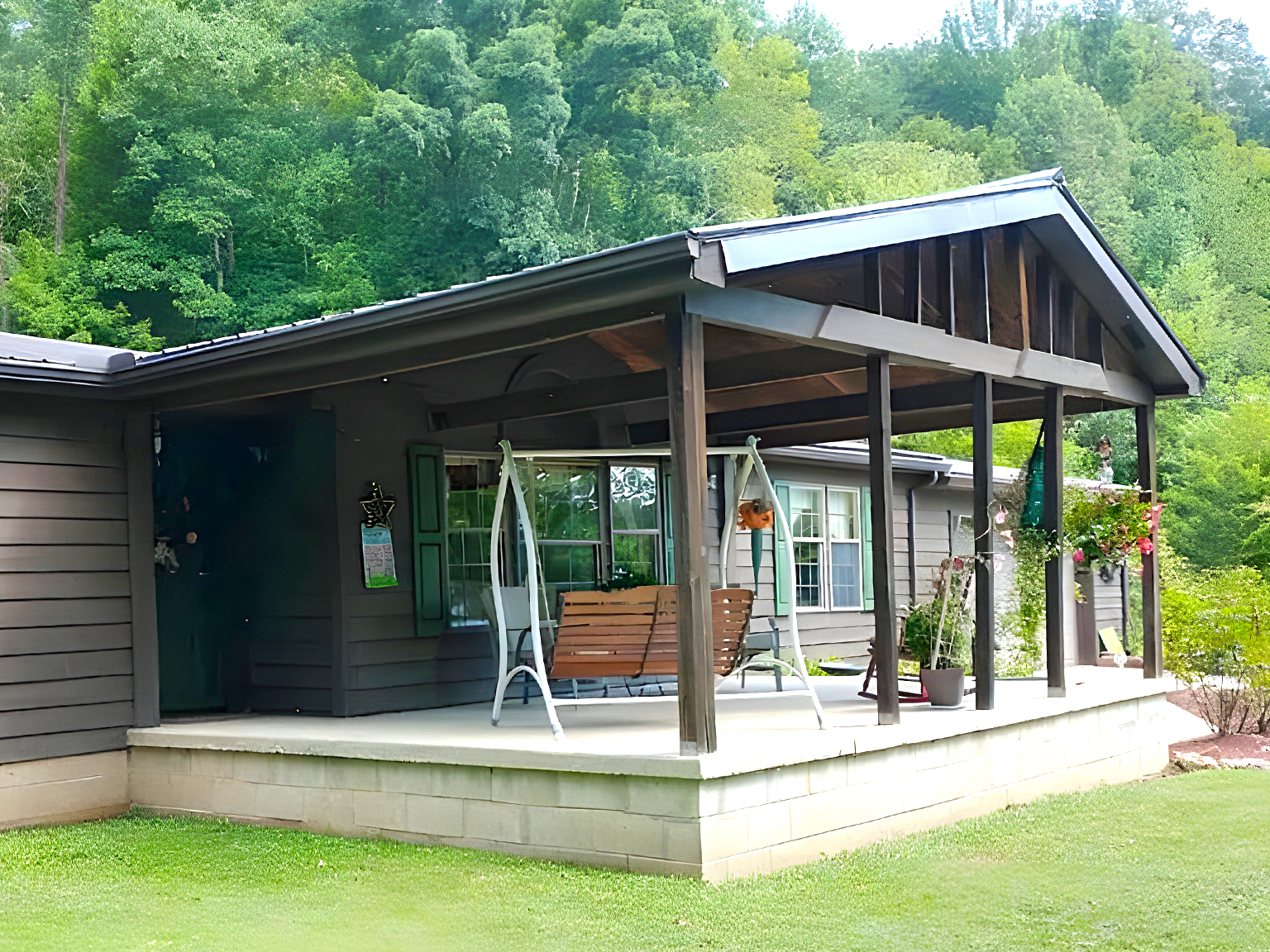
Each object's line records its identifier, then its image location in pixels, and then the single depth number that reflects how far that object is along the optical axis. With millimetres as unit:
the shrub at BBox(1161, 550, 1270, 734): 9750
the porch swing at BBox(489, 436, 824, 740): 5988
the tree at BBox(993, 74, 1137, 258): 36938
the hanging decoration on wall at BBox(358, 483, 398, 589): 7836
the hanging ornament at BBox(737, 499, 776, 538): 6820
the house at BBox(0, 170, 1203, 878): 5352
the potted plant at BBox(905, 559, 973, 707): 7113
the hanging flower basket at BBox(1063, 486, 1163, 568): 7957
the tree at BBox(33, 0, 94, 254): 27125
